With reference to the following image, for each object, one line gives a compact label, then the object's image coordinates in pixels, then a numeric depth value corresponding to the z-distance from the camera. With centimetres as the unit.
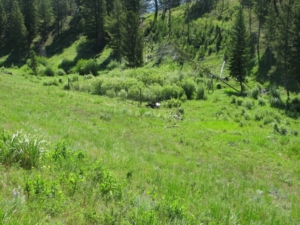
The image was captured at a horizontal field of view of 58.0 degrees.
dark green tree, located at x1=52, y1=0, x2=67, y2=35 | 8331
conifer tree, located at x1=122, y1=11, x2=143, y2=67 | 4931
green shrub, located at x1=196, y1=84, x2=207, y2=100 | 3250
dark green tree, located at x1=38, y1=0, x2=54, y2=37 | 8175
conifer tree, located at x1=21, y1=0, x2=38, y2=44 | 8025
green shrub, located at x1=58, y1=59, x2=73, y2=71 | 6116
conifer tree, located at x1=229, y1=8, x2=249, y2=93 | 4047
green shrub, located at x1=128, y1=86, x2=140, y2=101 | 3039
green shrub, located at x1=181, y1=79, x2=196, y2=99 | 3334
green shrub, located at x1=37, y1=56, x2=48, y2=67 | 5966
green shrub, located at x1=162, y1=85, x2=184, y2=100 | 3108
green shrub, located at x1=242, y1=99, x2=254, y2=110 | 2916
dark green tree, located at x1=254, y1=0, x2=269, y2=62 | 5403
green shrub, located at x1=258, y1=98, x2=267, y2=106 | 3166
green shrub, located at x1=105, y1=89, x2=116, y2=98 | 3127
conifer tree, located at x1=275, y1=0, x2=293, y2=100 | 3712
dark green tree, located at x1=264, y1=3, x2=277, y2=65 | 4750
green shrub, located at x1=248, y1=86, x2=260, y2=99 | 3475
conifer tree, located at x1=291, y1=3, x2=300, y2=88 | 3672
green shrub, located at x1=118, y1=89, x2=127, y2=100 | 3034
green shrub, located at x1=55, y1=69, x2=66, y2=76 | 5300
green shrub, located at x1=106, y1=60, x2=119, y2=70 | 5469
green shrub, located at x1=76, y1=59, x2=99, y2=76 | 5153
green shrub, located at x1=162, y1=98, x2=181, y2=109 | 2808
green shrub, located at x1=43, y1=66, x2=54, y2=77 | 5091
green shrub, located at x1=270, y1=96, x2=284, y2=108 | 3142
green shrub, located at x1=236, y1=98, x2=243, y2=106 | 3035
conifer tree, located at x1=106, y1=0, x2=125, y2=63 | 5467
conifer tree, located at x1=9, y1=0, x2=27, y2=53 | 7256
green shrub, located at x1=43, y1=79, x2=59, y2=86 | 3612
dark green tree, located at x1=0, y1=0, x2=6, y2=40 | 8482
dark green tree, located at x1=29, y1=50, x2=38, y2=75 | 4915
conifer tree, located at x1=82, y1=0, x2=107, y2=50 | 6831
